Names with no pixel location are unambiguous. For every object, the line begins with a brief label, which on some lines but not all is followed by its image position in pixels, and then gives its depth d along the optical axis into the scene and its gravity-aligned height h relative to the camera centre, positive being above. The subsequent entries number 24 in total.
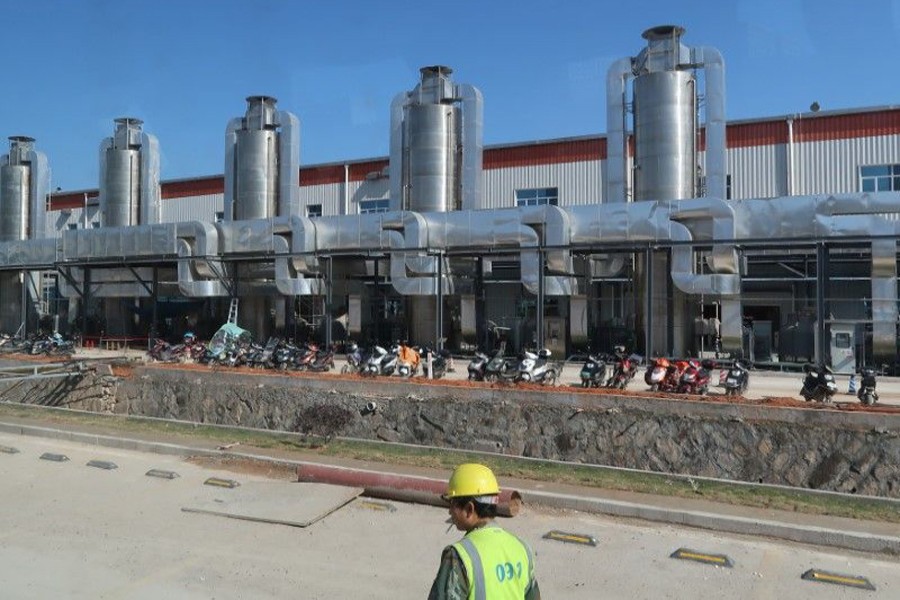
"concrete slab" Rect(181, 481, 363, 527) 8.53 -2.13
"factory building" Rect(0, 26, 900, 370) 20.69 +2.72
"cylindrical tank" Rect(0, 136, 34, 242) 39.84 +6.58
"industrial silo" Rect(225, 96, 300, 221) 31.22 +6.52
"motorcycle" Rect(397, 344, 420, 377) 19.48 -0.99
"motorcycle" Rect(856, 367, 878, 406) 14.37 -1.26
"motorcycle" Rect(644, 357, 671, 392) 16.16 -1.09
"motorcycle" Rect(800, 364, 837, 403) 14.56 -1.22
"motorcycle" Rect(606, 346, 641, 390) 16.83 -1.12
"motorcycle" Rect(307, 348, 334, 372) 20.92 -1.08
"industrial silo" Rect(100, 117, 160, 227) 35.91 +6.83
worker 2.81 -0.87
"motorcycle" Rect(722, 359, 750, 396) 15.50 -1.19
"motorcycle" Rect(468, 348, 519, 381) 18.00 -1.09
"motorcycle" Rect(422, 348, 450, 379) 20.11 -1.14
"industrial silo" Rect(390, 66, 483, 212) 26.70 +6.25
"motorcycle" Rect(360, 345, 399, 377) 19.53 -1.06
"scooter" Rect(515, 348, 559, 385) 17.23 -1.09
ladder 28.91 +0.40
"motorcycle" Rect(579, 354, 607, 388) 17.05 -1.15
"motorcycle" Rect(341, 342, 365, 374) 20.62 -1.04
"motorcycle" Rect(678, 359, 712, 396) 15.74 -1.19
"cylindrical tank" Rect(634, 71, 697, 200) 22.67 +5.52
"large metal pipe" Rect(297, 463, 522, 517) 8.53 -2.00
